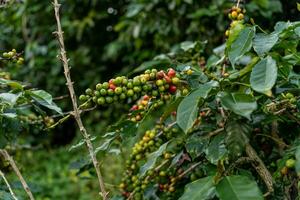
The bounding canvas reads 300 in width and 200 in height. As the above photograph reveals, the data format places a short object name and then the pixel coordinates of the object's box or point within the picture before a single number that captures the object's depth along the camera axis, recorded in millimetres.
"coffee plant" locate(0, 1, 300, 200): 1294
